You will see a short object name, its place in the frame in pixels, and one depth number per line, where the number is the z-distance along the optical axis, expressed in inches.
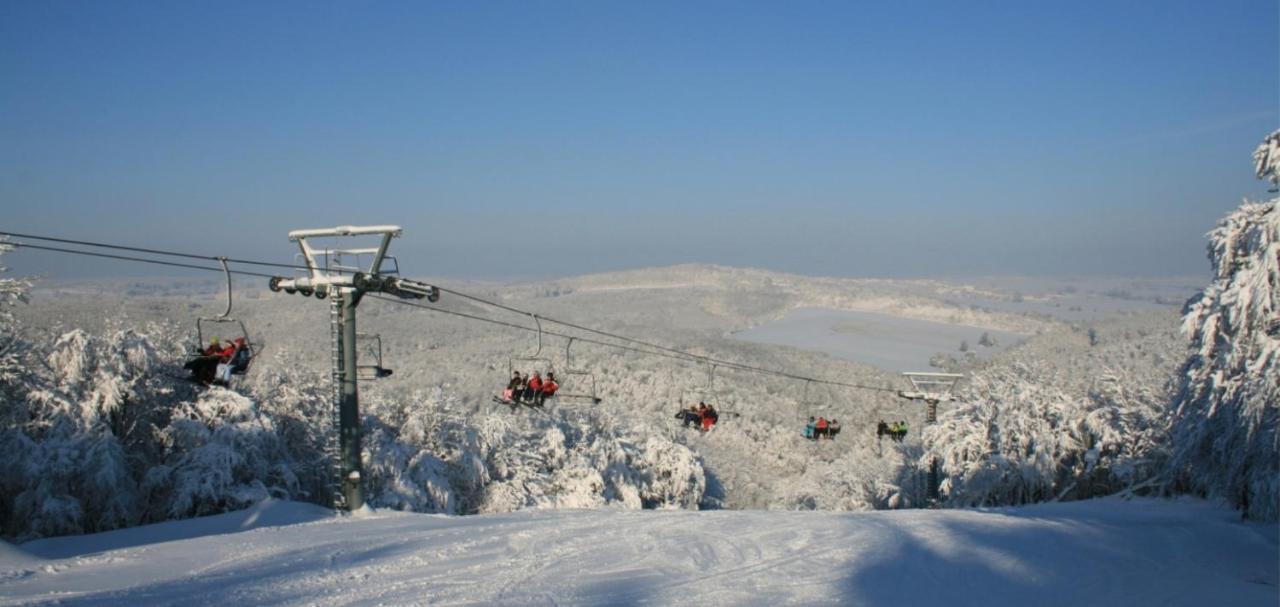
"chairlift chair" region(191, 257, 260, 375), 678.5
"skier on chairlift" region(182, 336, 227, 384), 663.1
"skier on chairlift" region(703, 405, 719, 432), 1065.1
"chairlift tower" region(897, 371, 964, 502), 1253.7
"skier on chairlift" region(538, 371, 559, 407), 805.9
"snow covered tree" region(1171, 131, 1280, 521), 574.6
